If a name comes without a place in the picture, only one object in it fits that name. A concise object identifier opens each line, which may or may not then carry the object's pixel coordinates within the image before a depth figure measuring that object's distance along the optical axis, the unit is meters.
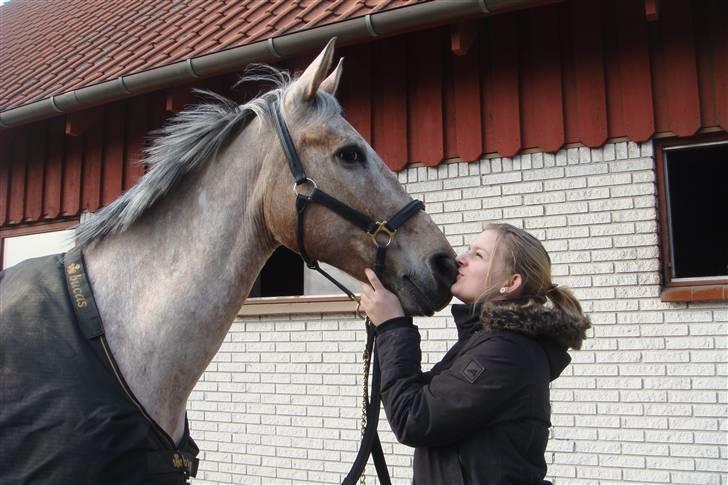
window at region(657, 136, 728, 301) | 4.04
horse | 1.88
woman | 1.67
